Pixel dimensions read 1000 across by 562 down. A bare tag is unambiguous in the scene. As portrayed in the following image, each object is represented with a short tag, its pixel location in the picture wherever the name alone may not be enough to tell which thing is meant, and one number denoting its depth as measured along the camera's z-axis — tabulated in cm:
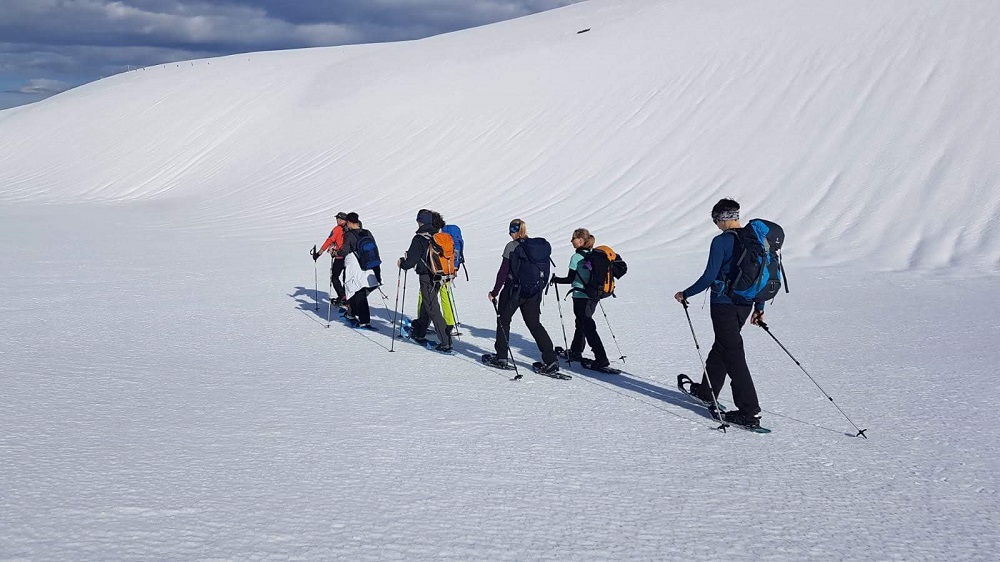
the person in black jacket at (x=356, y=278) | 965
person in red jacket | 1016
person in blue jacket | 548
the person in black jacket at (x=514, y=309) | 737
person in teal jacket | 749
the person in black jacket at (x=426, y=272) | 829
